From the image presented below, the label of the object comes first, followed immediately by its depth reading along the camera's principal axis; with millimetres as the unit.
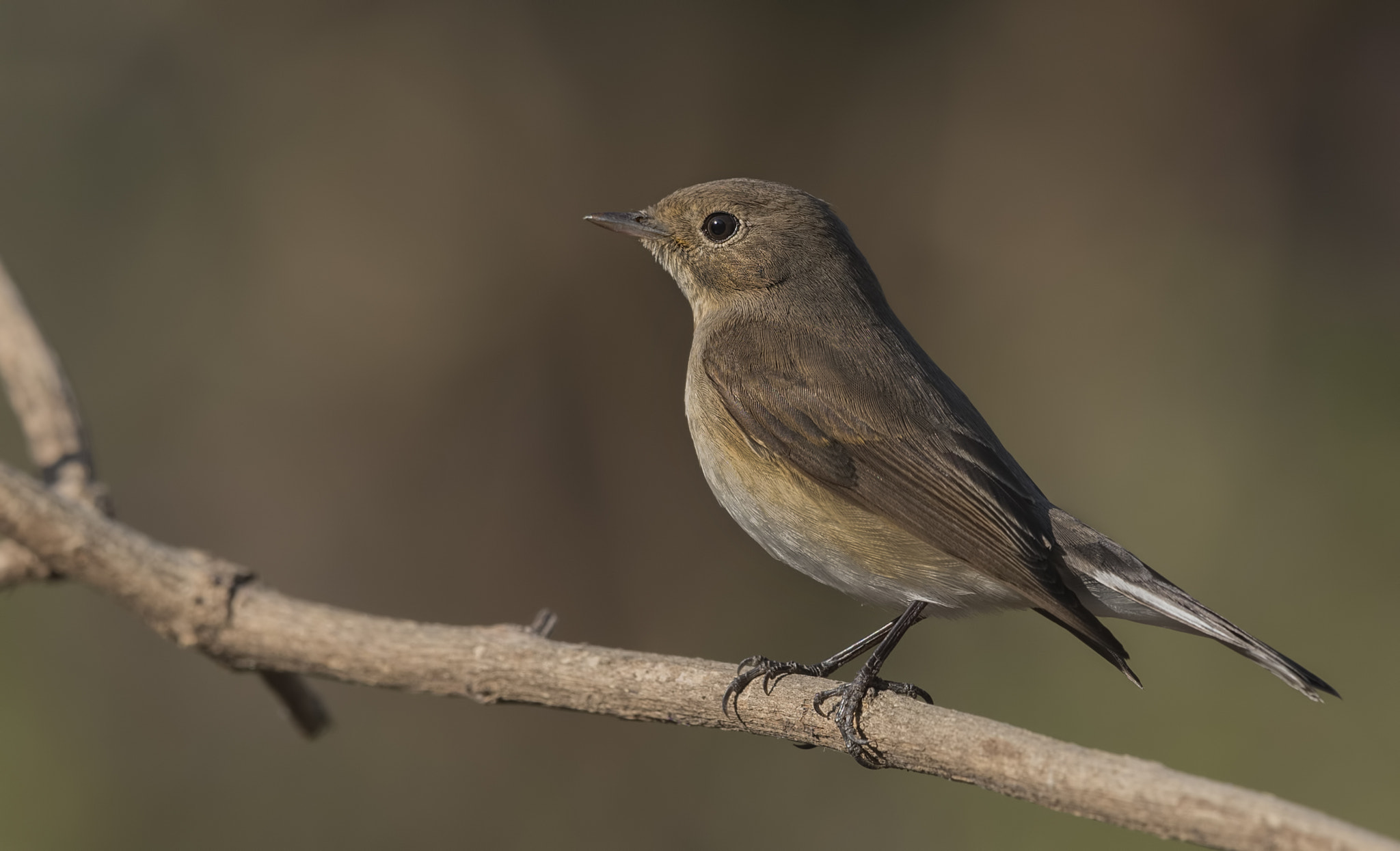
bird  5820
